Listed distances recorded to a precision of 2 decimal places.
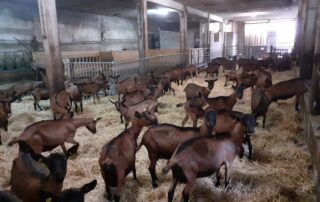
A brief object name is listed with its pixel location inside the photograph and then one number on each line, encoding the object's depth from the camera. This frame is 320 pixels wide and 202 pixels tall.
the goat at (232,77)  9.36
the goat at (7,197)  2.00
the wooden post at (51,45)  6.11
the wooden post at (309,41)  6.86
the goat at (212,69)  12.26
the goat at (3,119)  5.25
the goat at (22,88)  7.86
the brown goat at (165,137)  3.23
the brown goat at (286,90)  5.66
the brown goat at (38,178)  2.46
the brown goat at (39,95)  7.04
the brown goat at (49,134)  3.60
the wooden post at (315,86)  3.96
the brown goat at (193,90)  6.53
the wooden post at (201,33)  20.26
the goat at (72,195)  2.05
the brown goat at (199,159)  2.64
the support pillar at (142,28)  10.53
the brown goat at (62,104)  5.45
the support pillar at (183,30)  15.02
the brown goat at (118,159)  2.76
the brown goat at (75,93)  6.56
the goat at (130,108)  5.16
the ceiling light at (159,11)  16.70
